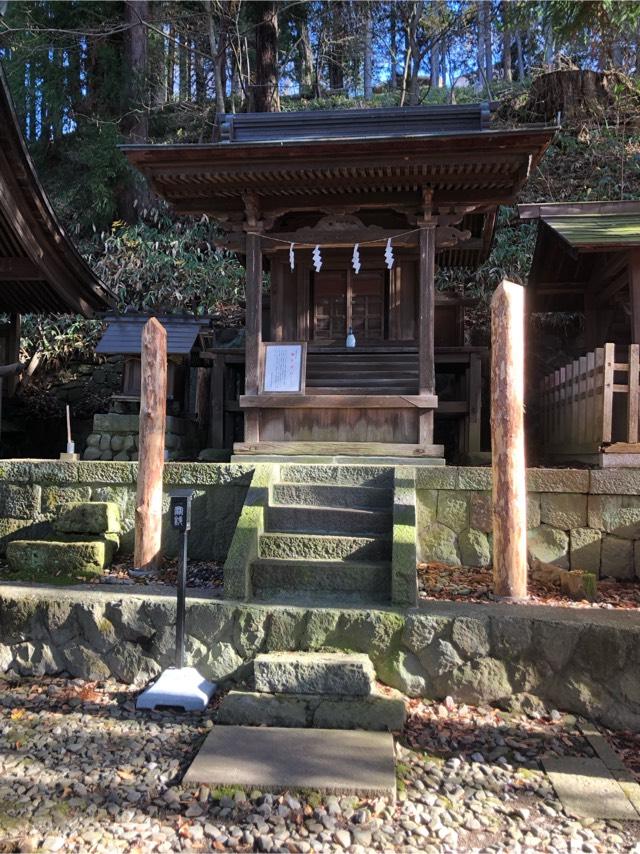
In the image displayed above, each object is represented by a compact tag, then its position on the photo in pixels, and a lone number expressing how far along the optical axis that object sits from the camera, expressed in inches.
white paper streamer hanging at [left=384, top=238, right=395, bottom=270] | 305.6
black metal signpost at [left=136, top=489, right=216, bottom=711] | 172.1
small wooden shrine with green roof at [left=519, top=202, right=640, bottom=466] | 244.2
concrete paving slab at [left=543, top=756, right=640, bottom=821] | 129.1
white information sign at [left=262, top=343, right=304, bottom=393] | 300.7
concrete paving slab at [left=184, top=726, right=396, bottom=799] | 133.1
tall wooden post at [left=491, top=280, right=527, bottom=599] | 204.2
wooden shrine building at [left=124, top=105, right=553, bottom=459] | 274.1
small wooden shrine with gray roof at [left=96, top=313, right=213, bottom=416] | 366.9
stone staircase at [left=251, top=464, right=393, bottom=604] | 202.1
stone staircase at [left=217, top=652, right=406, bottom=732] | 159.9
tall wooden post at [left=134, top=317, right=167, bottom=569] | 234.5
